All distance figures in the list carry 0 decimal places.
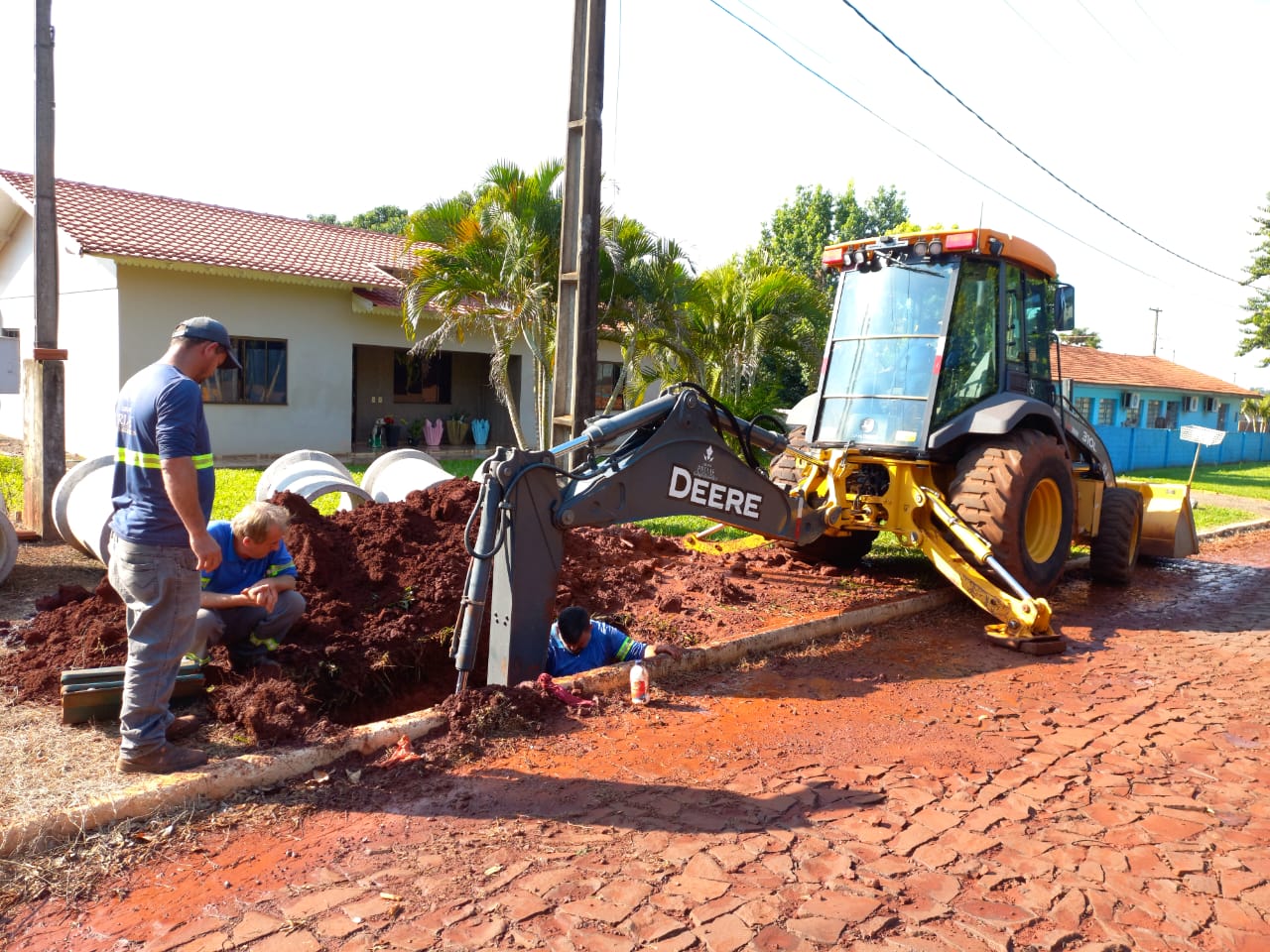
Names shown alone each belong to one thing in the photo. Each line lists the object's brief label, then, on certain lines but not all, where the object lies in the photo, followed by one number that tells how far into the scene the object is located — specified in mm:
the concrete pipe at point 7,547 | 7047
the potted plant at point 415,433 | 21750
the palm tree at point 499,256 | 12828
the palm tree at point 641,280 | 13328
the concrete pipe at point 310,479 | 8023
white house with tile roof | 15930
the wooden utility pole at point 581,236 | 8875
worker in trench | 5695
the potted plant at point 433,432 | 21664
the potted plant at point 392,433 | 20938
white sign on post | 13695
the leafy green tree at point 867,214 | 39438
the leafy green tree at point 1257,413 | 44000
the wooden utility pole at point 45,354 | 9016
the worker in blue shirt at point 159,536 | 3852
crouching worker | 5004
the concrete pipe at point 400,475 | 8664
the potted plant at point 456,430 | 22375
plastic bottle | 5419
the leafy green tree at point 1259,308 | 34156
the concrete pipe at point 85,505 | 7469
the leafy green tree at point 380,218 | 46781
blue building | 29078
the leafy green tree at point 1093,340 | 53334
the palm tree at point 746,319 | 17125
